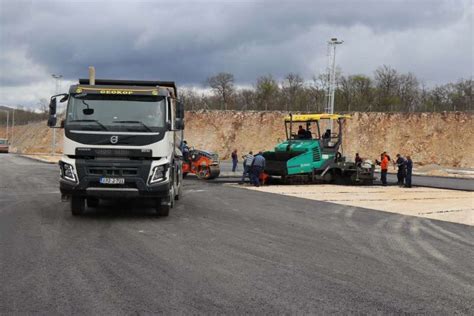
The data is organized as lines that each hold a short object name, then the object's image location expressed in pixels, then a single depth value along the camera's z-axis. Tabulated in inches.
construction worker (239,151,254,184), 879.7
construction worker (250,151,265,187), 852.0
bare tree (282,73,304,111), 3092.3
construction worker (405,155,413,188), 952.3
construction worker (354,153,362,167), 957.7
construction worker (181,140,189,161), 970.1
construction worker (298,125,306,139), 902.9
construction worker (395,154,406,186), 981.8
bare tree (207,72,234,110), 3550.7
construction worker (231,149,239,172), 1344.7
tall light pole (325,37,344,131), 1463.2
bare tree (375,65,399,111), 2954.7
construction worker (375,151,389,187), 1005.0
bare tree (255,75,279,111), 3241.6
